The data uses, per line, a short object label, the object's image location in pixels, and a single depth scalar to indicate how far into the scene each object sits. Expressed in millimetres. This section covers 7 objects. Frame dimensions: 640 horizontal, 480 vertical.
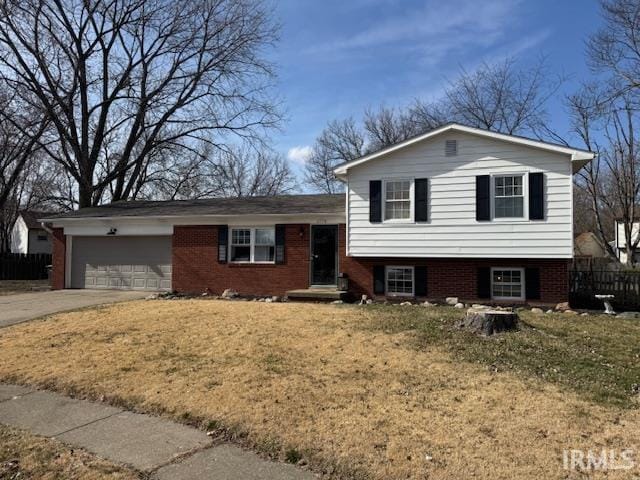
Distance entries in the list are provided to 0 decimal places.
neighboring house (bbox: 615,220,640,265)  44500
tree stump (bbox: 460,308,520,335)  8469
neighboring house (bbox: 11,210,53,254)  50531
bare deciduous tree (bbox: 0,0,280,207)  27266
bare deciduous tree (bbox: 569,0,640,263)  30469
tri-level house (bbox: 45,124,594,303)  14148
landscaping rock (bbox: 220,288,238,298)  17281
